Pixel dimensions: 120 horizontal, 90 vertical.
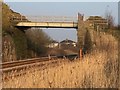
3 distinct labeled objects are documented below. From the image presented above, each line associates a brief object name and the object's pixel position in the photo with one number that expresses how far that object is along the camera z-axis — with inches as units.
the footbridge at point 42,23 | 1999.1
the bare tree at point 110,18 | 2081.2
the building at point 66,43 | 4031.7
